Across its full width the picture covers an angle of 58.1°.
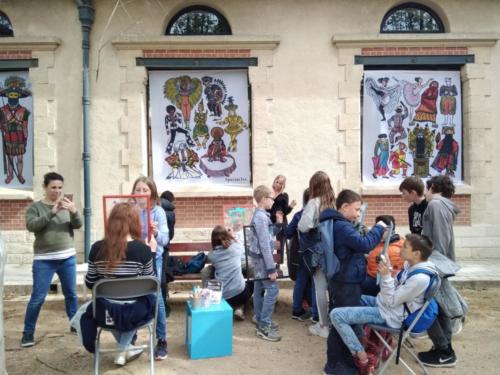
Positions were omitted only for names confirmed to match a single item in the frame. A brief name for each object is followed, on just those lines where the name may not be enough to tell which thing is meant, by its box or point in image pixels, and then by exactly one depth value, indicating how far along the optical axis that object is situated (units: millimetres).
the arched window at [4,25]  8320
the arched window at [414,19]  8562
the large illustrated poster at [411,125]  8398
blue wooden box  4219
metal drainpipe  7844
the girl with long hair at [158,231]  4180
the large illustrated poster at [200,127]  8273
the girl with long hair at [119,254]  3494
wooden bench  5898
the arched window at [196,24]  8445
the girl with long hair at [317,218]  4632
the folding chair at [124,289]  3408
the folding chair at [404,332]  3570
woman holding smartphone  4543
